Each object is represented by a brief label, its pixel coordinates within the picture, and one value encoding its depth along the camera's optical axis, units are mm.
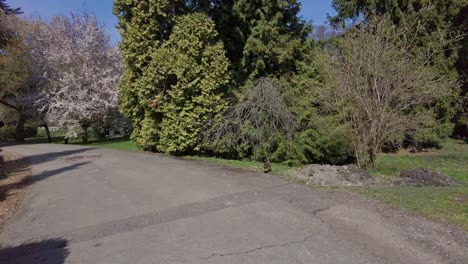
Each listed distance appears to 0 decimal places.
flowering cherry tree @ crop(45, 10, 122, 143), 21677
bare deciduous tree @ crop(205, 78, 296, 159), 11039
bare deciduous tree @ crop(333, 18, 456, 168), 8961
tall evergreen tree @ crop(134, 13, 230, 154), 12234
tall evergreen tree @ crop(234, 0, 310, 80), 13375
